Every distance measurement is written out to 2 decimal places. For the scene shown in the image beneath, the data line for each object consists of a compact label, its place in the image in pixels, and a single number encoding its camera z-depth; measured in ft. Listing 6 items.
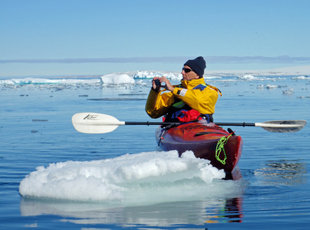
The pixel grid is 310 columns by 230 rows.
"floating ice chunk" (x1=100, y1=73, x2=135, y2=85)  154.28
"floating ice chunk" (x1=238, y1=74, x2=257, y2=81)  185.37
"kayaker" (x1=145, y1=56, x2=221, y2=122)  20.10
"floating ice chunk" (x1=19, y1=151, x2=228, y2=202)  14.75
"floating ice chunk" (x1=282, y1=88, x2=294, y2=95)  86.40
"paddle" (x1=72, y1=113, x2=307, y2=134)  23.39
